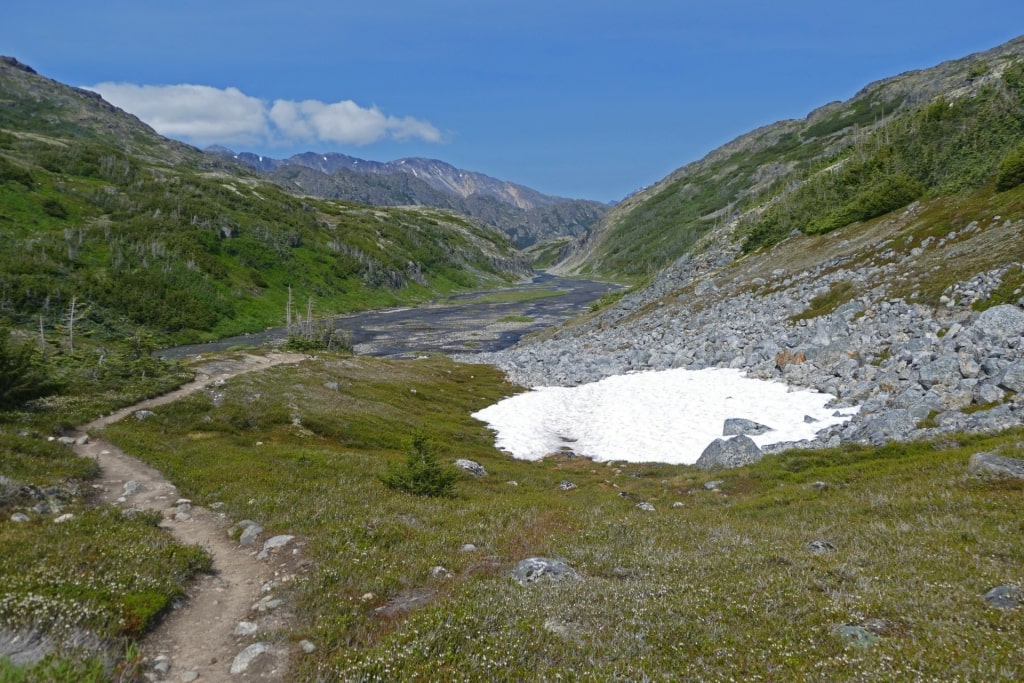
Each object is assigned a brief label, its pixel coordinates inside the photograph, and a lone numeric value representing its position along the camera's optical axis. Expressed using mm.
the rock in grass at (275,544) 12734
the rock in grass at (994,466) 14805
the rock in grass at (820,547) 12156
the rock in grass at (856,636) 7375
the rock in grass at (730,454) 26656
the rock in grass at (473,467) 26156
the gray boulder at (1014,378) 22672
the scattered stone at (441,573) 11175
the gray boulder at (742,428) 31250
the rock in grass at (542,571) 11062
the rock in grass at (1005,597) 8094
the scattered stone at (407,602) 9586
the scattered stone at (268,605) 9977
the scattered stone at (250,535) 13750
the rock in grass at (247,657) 8047
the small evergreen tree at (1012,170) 48719
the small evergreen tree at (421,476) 20125
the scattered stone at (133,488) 17453
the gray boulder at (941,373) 26703
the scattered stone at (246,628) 9242
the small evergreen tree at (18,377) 23922
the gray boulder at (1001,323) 26906
